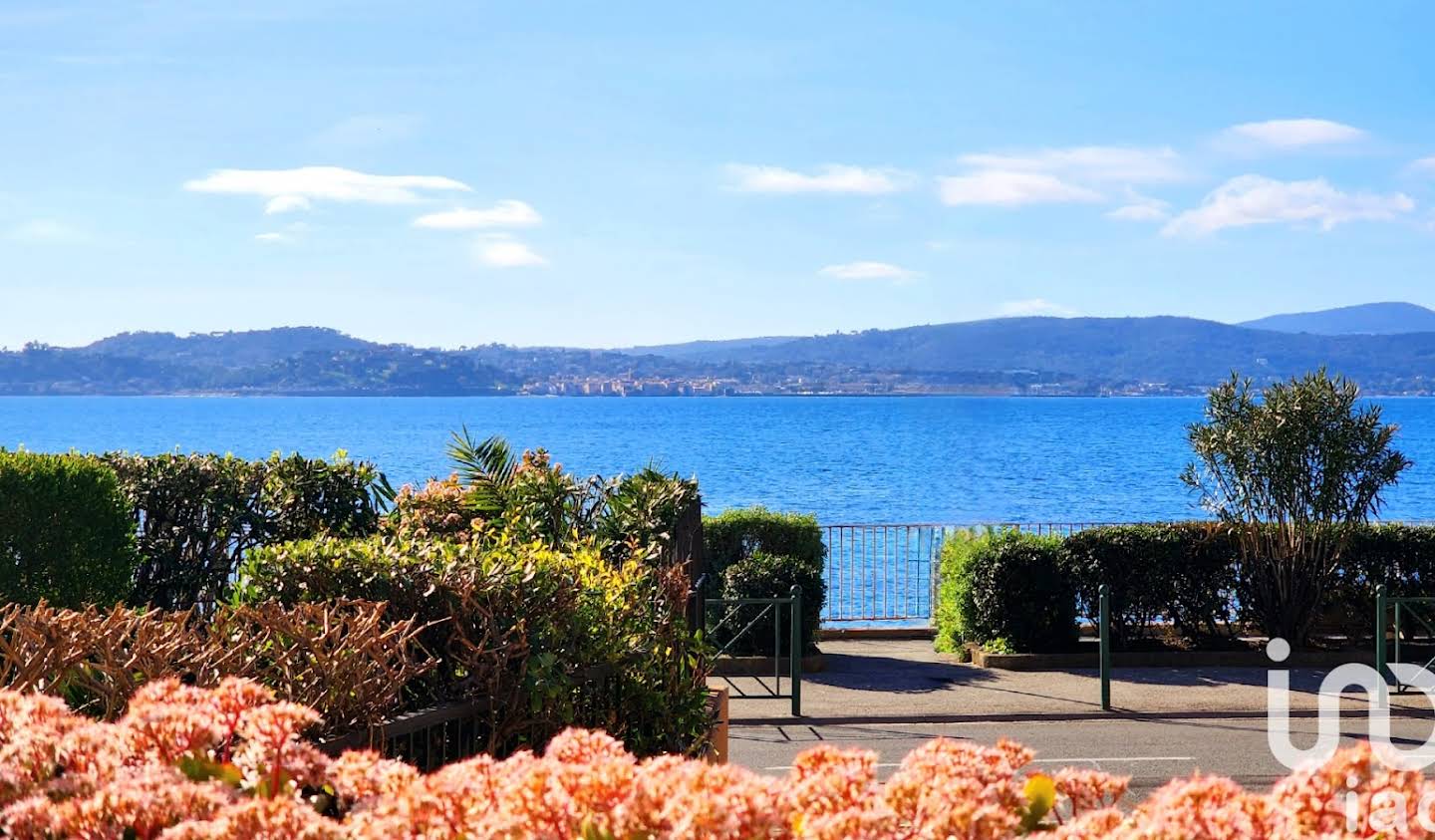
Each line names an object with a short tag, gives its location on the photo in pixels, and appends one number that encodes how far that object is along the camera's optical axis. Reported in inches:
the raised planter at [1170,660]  631.8
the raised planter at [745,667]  608.7
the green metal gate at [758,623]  530.3
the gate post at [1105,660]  538.6
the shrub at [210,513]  501.0
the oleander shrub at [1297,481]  652.1
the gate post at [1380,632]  583.2
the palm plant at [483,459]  530.0
